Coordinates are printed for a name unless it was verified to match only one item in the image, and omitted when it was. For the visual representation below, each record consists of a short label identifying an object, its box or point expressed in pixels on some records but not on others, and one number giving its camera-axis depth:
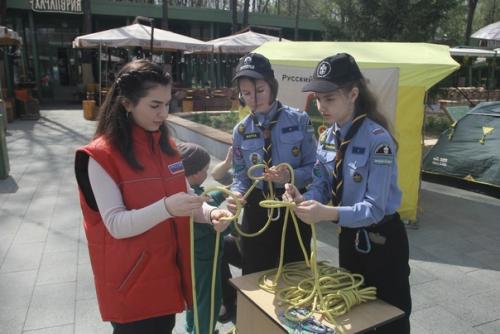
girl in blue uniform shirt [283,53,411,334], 1.91
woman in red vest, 1.65
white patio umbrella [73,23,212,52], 11.88
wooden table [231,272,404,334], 1.71
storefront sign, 11.96
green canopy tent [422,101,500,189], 6.52
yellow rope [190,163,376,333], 1.76
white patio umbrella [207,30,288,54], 13.64
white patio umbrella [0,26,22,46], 10.70
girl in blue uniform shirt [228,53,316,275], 2.53
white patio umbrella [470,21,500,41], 9.89
